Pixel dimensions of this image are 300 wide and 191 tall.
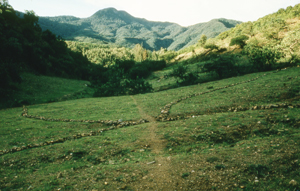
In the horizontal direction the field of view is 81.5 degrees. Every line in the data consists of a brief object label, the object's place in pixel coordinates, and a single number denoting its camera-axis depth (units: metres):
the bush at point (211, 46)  97.78
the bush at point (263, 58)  39.84
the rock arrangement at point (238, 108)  15.81
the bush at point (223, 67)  43.38
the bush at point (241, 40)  82.25
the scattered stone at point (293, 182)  6.45
